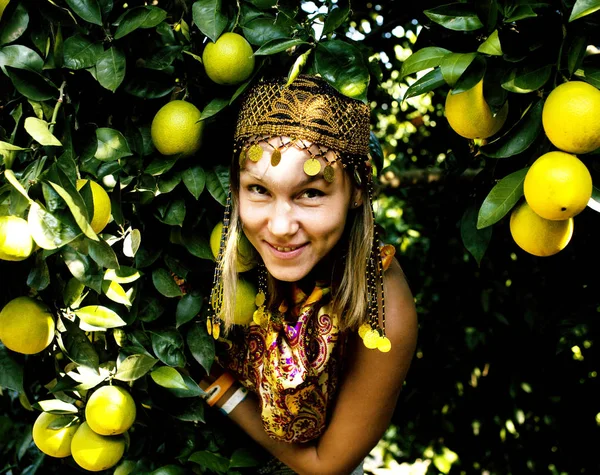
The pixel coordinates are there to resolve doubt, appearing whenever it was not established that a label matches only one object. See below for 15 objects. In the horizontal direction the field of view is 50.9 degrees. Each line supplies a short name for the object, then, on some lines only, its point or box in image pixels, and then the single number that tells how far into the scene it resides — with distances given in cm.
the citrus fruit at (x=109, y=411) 146
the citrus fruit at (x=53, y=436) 157
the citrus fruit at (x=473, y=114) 124
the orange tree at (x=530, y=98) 114
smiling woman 147
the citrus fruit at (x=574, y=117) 111
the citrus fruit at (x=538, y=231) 125
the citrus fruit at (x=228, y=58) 144
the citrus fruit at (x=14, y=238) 109
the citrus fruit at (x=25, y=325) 135
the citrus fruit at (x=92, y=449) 152
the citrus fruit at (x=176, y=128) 152
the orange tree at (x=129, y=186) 135
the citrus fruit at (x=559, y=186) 113
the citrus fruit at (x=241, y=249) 167
